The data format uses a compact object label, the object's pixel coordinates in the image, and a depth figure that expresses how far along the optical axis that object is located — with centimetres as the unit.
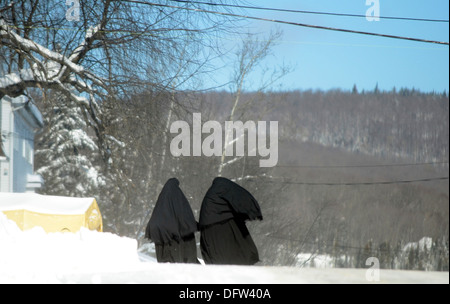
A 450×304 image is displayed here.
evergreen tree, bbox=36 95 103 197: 3612
